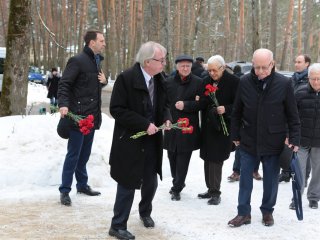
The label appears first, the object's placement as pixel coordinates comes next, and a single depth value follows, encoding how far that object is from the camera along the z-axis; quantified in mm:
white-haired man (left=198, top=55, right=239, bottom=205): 5742
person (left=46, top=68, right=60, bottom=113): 17703
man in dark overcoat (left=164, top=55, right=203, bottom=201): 5926
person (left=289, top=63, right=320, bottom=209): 5727
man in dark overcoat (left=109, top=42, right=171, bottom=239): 4441
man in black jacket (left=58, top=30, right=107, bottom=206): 5547
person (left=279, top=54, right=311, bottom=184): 6527
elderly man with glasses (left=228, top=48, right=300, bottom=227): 4832
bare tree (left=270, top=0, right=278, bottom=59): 22072
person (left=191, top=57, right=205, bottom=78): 10055
